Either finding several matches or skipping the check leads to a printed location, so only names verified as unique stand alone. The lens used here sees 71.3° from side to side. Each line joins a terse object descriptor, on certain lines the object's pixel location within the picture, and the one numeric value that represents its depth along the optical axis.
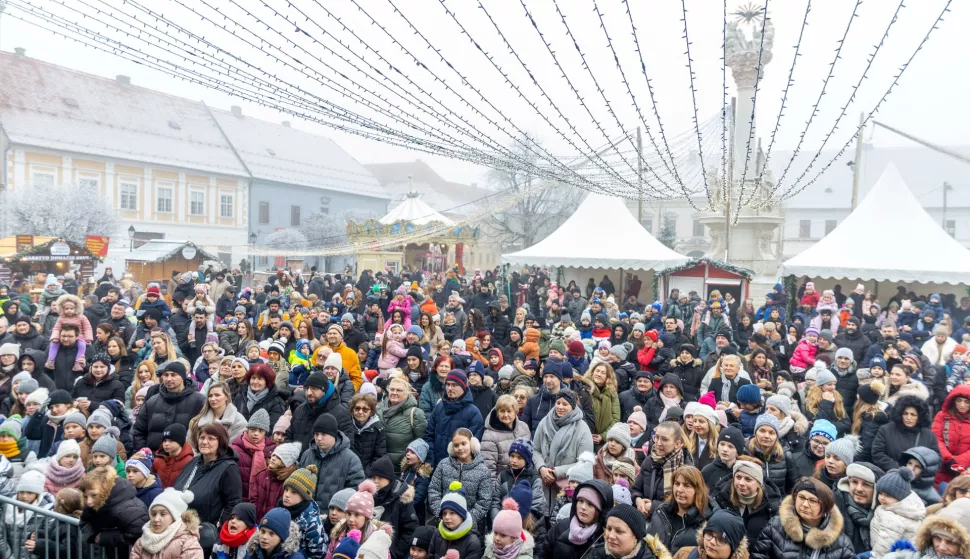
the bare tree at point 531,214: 42.88
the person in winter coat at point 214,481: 4.51
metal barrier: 4.27
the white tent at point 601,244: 18.52
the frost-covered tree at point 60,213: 27.44
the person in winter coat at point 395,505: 4.67
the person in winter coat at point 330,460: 4.76
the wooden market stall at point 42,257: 19.23
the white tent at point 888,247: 16.02
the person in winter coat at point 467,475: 4.68
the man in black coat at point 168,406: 5.47
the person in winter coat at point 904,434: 5.19
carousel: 28.53
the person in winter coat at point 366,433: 5.38
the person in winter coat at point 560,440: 5.16
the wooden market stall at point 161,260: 23.72
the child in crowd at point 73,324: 7.39
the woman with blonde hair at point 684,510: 4.07
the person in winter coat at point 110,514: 4.15
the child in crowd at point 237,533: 4.14
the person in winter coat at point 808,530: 3.69
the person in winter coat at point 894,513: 3.95
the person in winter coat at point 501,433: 5.21
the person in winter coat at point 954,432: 5.25
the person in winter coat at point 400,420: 5.69
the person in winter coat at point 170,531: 3.89
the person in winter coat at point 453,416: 5.64
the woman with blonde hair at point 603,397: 6.45
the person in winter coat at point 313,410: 5.40
